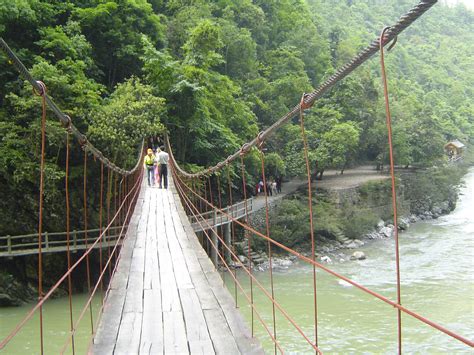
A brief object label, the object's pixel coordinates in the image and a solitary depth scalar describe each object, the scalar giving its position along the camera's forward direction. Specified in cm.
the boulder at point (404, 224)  1972
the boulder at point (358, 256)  1552
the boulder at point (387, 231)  1885
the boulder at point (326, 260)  1537
